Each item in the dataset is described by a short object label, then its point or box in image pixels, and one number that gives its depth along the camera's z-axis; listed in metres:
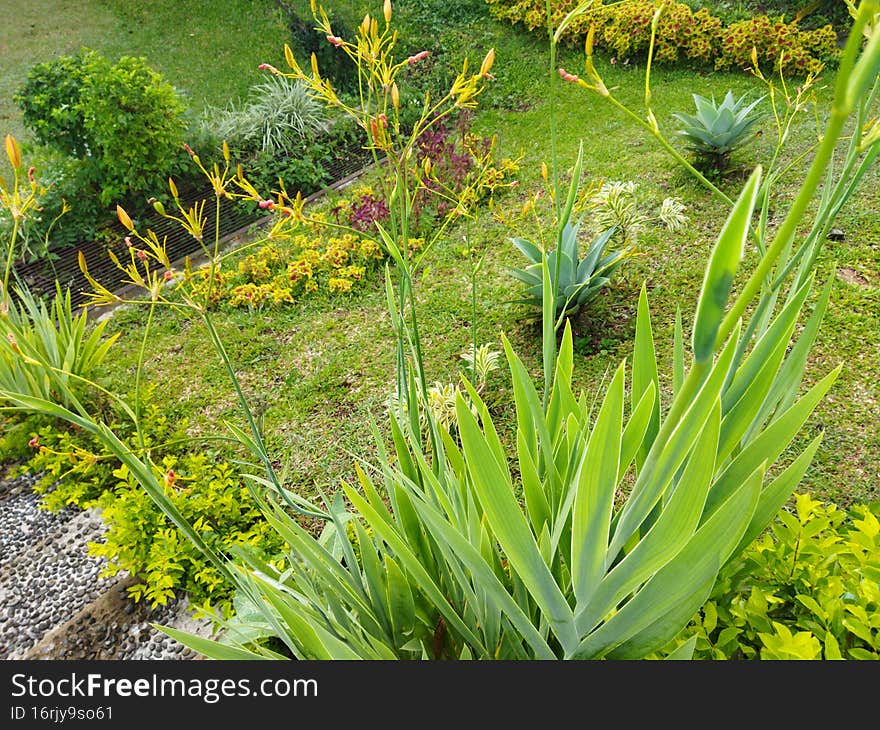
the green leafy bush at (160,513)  2.07
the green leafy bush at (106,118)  4.27
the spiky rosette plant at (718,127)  3.71
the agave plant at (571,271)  2.83
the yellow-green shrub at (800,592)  1.04
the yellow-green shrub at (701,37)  5.56
